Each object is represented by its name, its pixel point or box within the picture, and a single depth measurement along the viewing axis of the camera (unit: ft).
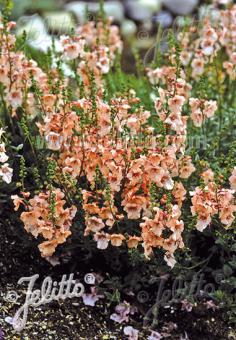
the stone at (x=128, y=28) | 23.05
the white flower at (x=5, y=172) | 8.30
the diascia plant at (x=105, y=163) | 8.31
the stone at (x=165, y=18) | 23.89
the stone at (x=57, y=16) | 21.70
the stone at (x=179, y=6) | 25.36
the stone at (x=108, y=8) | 24.42
